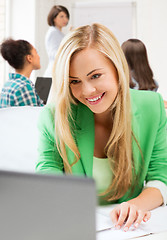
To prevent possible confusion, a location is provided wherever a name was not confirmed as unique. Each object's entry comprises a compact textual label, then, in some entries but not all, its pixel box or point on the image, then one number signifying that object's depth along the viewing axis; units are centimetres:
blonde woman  90
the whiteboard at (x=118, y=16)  500
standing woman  394
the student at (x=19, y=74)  226
